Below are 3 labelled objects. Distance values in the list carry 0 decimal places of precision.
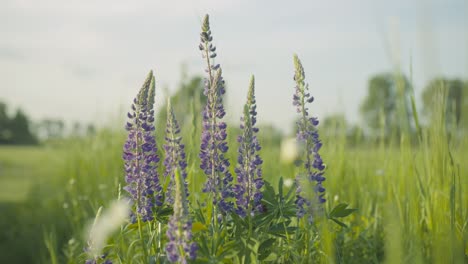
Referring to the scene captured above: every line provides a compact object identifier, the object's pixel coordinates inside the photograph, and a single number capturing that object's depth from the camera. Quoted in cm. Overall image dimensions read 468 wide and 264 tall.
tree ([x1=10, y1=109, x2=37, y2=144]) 4691
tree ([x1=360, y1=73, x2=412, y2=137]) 5660
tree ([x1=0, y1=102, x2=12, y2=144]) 3772
